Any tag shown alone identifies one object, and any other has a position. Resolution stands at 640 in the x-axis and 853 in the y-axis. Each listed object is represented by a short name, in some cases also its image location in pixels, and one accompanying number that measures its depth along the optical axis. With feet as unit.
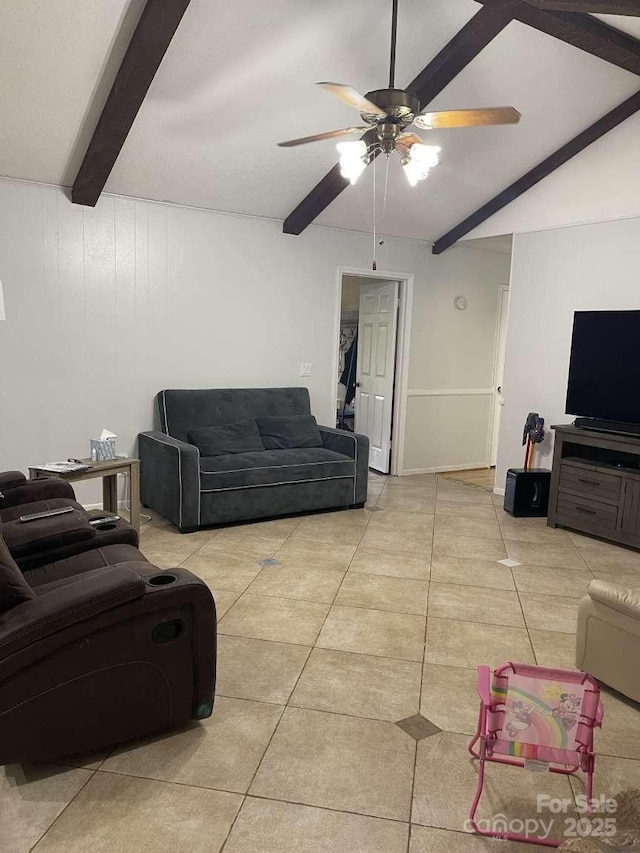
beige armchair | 7.96
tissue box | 13.79
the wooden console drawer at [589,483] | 14.39
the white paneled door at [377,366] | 21.11
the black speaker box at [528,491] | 16.60
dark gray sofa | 14.46
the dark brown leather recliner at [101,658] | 6.07
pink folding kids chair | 5.98
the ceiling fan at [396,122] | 9.00
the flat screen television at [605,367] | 14.49
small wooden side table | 12.91
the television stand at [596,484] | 14.06
